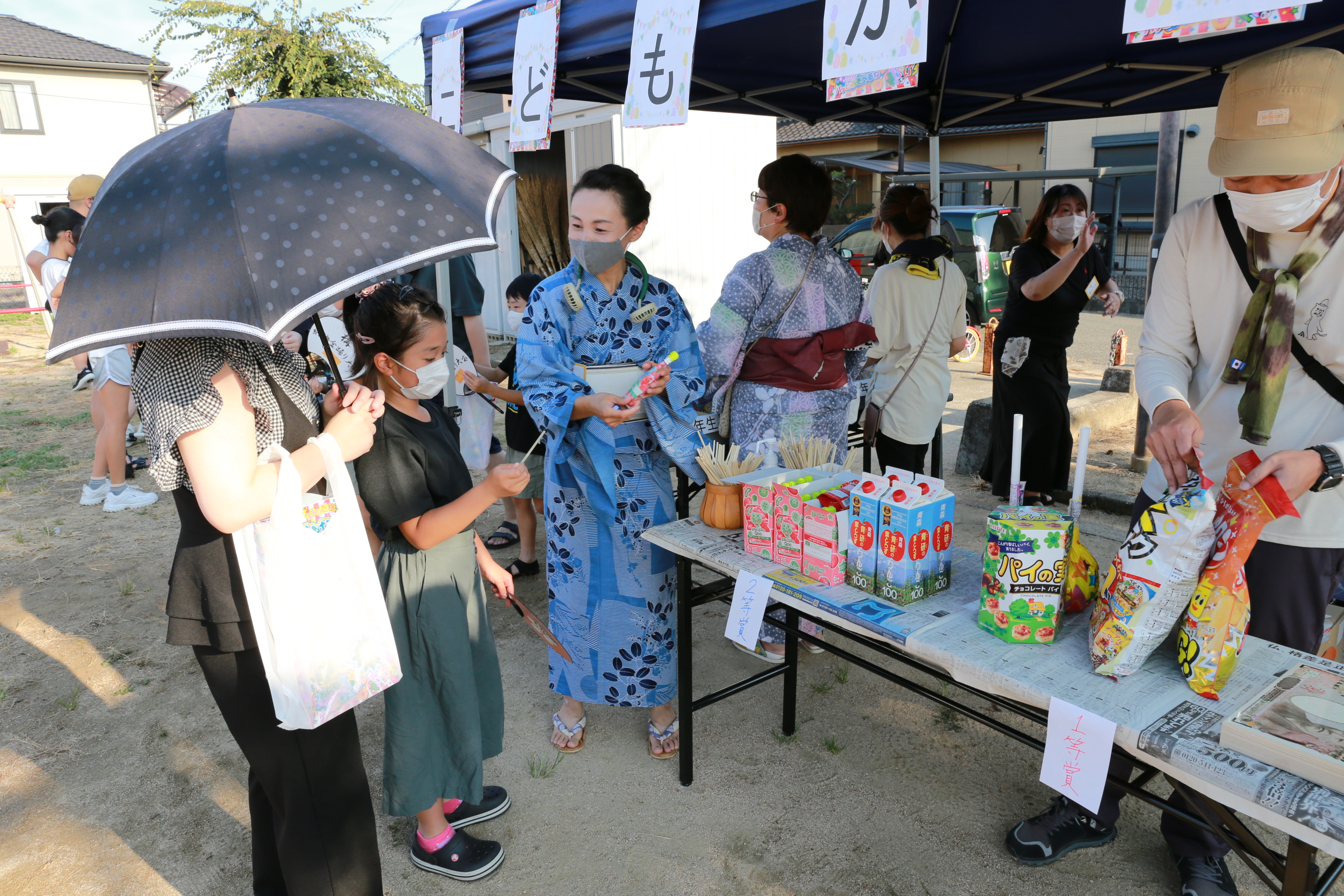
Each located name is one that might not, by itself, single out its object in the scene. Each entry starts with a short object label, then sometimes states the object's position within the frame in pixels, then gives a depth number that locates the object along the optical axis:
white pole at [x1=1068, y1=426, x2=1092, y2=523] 1.57
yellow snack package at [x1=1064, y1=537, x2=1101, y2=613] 1.65
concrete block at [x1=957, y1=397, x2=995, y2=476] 5.32
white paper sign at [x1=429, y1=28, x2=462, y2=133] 3.35
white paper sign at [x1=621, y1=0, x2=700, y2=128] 2.32
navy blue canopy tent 2.70
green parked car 10.38
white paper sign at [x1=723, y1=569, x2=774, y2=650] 1.94
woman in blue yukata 2.45
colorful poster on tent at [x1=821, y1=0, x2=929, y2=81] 1.79
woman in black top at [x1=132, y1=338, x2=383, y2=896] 1.38
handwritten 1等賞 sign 1.32
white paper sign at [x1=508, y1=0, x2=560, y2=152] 2.83
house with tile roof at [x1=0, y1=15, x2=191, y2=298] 20.19
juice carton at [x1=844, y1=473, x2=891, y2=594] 1.79
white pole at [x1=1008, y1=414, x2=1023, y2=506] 1.61
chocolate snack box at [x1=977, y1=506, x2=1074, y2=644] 1.53
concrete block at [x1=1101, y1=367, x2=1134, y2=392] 6.28
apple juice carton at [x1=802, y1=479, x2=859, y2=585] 1.87
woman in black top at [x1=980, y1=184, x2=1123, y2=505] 4.04
